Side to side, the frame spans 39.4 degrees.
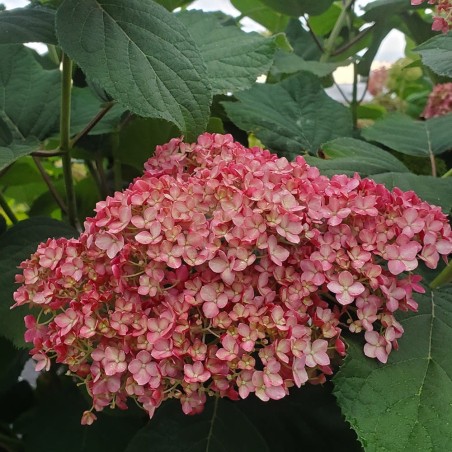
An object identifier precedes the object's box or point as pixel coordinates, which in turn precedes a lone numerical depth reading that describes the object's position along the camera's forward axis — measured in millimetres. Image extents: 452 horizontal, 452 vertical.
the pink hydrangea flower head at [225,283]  453
